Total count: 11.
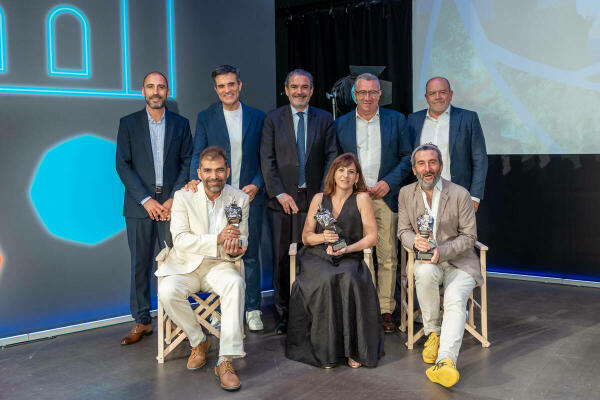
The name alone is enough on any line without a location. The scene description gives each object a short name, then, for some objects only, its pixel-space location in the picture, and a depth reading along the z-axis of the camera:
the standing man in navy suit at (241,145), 4.23
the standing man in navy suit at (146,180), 4.11
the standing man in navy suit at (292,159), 4.21
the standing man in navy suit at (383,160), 4.33
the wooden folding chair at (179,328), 3.63
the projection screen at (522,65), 5.71
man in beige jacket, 3.66
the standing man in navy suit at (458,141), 4.39
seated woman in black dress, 3.57
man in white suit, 3.46
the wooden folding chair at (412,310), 3.89
